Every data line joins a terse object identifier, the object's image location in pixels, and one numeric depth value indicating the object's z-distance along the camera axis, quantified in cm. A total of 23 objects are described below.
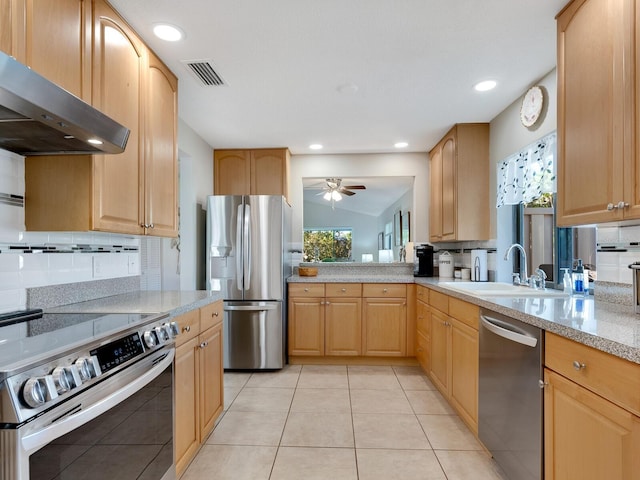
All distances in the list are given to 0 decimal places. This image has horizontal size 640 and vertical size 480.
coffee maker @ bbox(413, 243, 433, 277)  390
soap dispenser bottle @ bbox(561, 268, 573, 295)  215
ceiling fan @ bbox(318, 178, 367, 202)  553
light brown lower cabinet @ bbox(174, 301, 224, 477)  171
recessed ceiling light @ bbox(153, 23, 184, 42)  184
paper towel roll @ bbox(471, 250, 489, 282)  314
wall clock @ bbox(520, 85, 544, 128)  239
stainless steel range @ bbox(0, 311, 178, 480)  87
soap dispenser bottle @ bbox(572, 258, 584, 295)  209
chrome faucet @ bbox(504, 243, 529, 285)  264
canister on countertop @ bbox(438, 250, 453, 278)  371
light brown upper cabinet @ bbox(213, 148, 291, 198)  391
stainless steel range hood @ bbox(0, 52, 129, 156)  101
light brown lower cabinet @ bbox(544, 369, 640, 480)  103
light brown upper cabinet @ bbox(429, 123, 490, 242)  321
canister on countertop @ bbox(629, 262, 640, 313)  152
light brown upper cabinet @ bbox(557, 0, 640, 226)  134
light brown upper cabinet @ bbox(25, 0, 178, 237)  158
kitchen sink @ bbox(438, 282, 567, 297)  221
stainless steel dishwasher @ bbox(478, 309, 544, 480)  148
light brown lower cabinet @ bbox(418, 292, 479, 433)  214
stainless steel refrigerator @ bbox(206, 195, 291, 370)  341
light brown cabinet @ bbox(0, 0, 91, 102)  120
